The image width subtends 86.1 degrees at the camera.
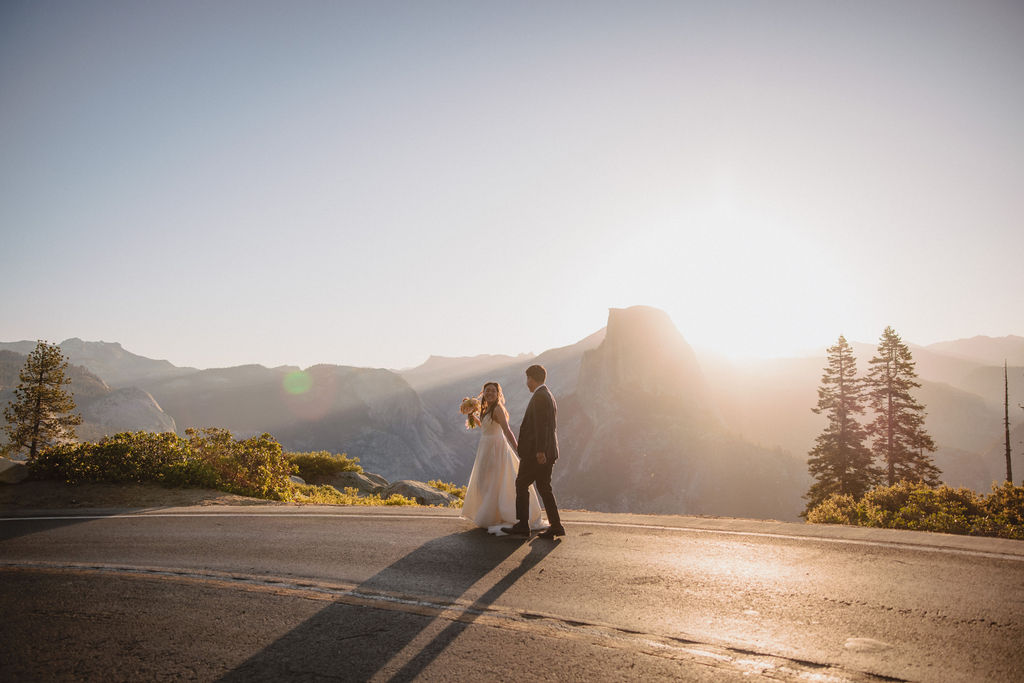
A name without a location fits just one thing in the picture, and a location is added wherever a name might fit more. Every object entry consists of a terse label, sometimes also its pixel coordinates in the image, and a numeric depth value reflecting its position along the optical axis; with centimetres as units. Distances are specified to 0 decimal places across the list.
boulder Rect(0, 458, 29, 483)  1405
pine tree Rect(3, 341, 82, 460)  3772
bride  876
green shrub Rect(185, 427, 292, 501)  1461
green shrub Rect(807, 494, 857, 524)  1032
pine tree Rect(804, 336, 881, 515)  4072
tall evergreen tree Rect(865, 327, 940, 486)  3994
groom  816
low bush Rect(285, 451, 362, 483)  2069
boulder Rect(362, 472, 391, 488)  2181
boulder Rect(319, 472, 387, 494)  2020
